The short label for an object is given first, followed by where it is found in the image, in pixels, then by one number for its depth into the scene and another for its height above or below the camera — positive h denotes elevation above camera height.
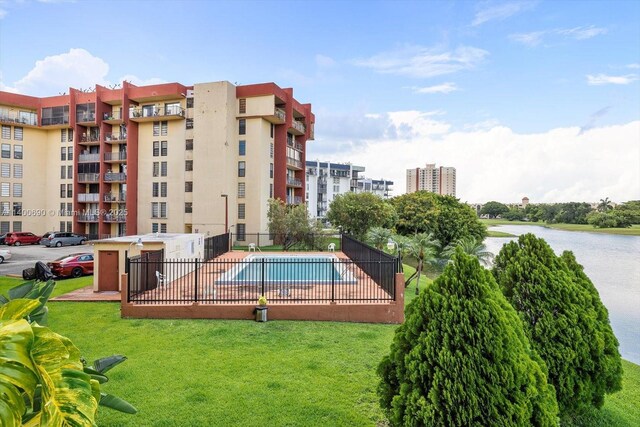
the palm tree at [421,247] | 19.70 -1.89
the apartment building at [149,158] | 36.72 +5.51
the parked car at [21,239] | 37.00 -3.02
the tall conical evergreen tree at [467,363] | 3.90 -1.62
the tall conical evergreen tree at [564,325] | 5.62 -1.71
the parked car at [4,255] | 25.17 -3.15
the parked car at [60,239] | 36.58 -3.03
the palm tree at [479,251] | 18.11 -1.92
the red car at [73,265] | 18.86 -2.91
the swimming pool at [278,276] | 15.30 -2.93
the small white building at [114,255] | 15.15 -1.85
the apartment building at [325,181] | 87.75 +7.42
